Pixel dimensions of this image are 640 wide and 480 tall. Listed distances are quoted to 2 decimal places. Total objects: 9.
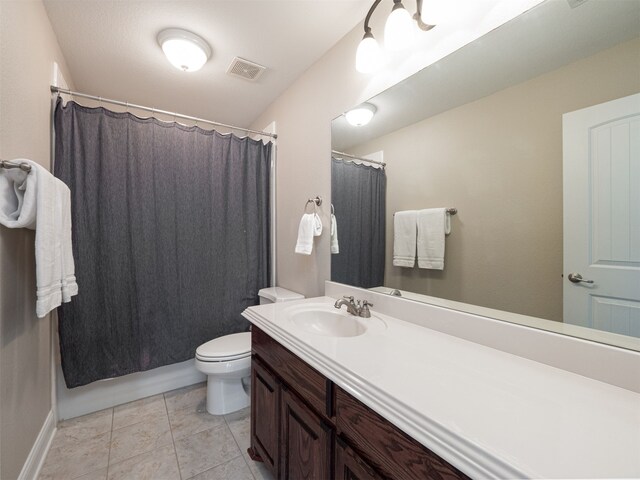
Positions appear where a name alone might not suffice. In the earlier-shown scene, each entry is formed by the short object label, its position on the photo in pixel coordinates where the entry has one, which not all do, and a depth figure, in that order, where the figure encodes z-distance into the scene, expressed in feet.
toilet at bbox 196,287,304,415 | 5.32
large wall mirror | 2.28
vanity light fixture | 3.46
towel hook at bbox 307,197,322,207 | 5.74
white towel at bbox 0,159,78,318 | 3.26
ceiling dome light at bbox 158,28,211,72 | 5.10
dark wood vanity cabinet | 1.91
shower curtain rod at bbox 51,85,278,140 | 5.04
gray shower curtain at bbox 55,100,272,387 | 5.33
